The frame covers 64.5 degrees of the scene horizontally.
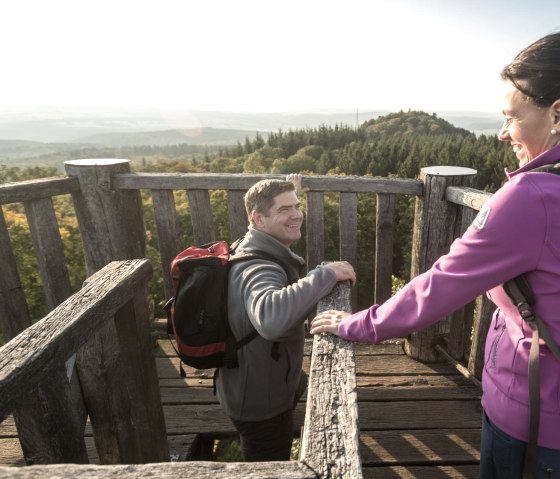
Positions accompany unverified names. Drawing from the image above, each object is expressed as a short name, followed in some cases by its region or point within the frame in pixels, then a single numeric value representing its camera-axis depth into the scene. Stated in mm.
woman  1117
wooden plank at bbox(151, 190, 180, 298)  3684
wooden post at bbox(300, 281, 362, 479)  875
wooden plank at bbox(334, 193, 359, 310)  3480
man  1917
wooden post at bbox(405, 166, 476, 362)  3270
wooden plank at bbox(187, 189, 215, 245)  3639
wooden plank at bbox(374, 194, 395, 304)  3507
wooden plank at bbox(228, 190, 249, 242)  3609
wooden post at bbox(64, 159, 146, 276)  3604
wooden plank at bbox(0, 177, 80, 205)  3162
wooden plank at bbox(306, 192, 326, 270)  3516
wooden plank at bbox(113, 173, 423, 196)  3383
